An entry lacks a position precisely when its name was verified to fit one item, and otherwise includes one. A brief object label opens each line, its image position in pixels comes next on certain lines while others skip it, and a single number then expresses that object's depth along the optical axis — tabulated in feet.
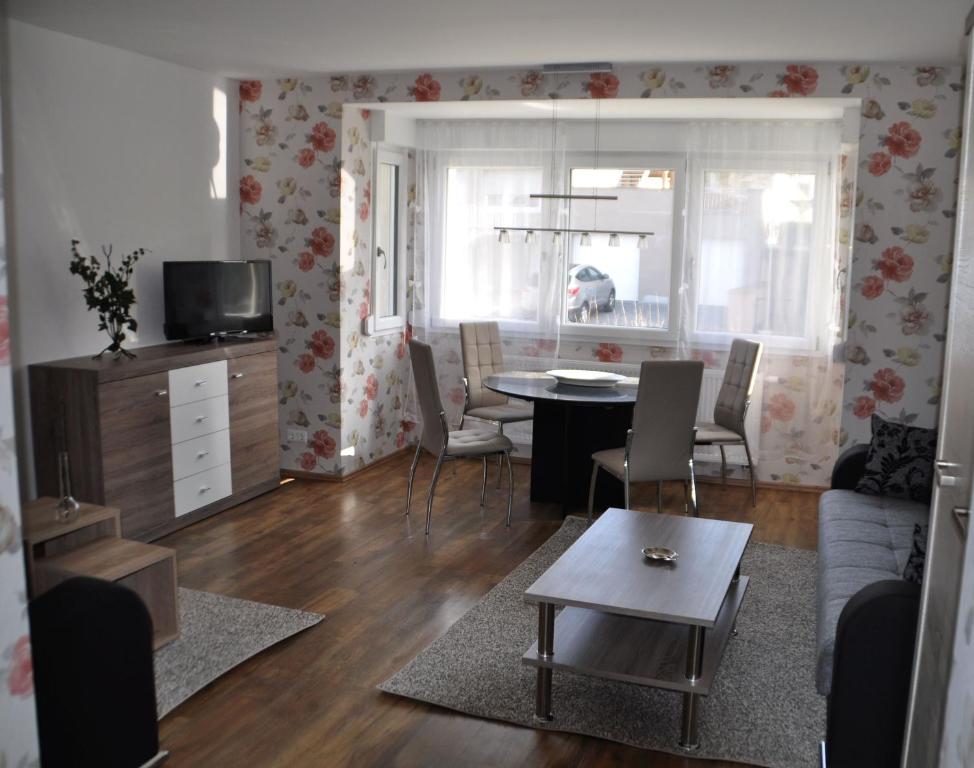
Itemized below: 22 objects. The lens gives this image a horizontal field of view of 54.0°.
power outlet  20.24
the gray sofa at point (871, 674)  8.42
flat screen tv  17.02
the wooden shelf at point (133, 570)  11.05
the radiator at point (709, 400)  20.30
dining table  18.04
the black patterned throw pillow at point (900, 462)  13.71
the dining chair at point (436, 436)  16.43
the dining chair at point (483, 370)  19.65
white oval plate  17.92
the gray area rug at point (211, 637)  10.85
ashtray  11.02
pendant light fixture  19.01
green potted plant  14.96
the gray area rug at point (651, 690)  9.89
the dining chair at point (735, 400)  18.31
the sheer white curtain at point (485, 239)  21.76
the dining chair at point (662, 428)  15.44
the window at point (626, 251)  21.20
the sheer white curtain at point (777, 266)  19.66
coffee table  9.65
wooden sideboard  14.53
